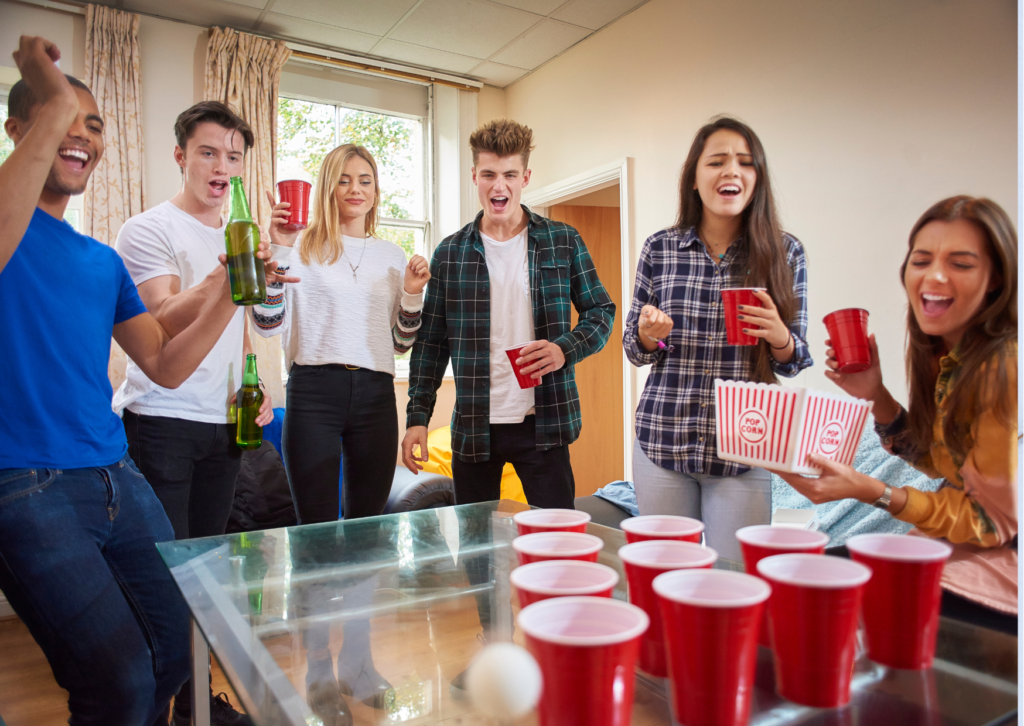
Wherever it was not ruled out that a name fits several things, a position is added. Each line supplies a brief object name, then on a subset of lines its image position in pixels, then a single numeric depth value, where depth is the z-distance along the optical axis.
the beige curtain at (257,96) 2.11
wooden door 2.37
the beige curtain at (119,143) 1.61
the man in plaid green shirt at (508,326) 1.11
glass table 0.37
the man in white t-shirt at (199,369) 0.93
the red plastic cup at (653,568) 0.40
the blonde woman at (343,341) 1.11
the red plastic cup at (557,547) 0.43
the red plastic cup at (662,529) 0.46
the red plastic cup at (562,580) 0.36
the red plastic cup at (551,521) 0.51
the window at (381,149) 2.42
